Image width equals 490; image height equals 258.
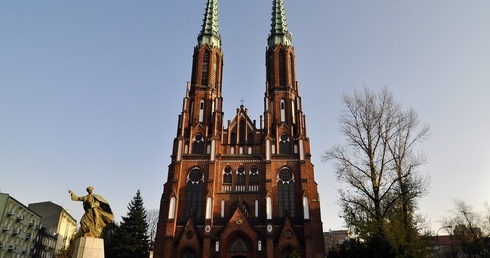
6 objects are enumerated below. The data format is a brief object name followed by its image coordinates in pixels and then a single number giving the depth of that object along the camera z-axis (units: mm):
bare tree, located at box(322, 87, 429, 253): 18906
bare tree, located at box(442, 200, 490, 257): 36253
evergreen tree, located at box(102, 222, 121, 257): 36625
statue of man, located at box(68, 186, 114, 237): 13242
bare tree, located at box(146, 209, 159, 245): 58003
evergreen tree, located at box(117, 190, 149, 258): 36812
